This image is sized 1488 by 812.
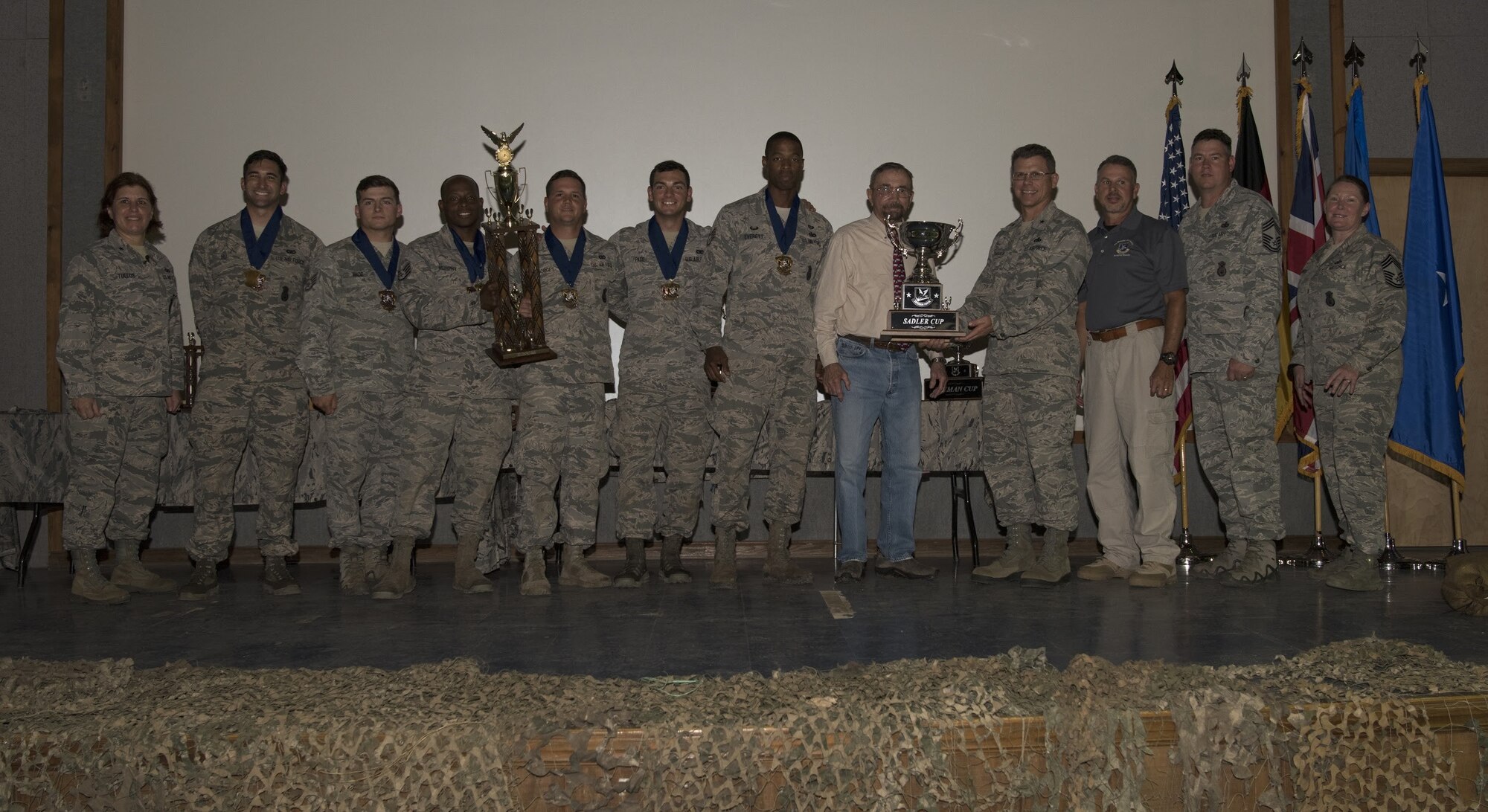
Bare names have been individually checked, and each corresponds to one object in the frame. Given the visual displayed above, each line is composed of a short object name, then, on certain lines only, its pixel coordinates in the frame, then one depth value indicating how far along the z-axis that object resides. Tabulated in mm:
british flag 5301
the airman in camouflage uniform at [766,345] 4426
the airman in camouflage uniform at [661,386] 4527
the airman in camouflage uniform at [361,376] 4422
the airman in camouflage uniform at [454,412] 4297
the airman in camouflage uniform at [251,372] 4387
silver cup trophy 4262
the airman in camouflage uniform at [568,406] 4289
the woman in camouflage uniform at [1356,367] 4312
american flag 5699
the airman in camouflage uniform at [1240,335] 4344
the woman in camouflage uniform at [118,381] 4242
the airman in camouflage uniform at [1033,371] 4316
